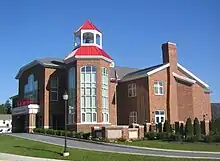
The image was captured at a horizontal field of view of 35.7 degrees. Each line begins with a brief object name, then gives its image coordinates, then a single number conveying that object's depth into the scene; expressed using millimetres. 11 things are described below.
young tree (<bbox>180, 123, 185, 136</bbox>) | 32938
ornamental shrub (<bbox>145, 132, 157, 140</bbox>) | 32375
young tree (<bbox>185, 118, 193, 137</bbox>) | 31995
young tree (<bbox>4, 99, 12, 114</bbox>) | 137050
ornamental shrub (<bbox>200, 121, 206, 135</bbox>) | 33656
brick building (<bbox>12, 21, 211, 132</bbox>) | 39125
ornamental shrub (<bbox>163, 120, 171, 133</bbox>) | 33875
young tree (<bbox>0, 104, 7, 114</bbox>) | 136875
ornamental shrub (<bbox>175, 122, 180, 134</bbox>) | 33362
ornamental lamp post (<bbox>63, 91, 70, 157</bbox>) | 21797
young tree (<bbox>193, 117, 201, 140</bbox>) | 30109
